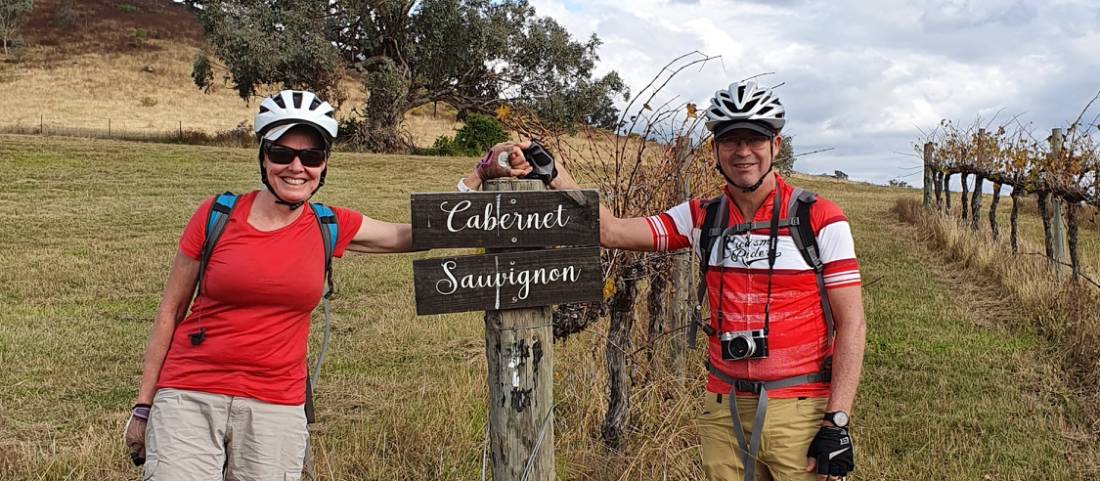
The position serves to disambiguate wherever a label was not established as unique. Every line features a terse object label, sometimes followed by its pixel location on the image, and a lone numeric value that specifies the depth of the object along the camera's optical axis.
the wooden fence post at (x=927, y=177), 20.19
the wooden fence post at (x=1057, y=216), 10.94
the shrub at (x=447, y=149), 37.25
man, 2.93
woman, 2.90
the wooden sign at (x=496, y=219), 3.10
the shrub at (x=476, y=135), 37.62
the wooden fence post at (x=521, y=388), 3.21
